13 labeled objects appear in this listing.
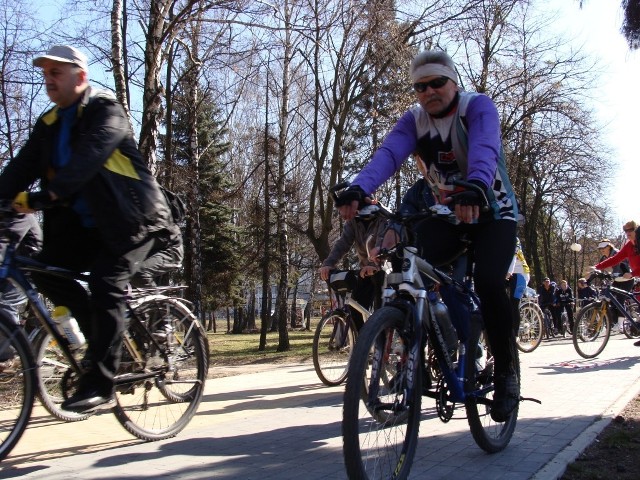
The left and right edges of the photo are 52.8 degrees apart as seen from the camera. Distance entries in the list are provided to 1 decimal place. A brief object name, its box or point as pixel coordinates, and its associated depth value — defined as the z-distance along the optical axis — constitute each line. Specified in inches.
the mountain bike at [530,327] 452.7
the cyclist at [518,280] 225.0
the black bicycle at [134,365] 131.0
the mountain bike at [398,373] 106.0
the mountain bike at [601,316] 399.9
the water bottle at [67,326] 143.6
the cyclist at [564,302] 829.2
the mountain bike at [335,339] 267.4
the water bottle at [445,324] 132.7
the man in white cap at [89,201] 135.7
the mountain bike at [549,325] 766.5
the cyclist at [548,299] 834.8
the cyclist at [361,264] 246.2
